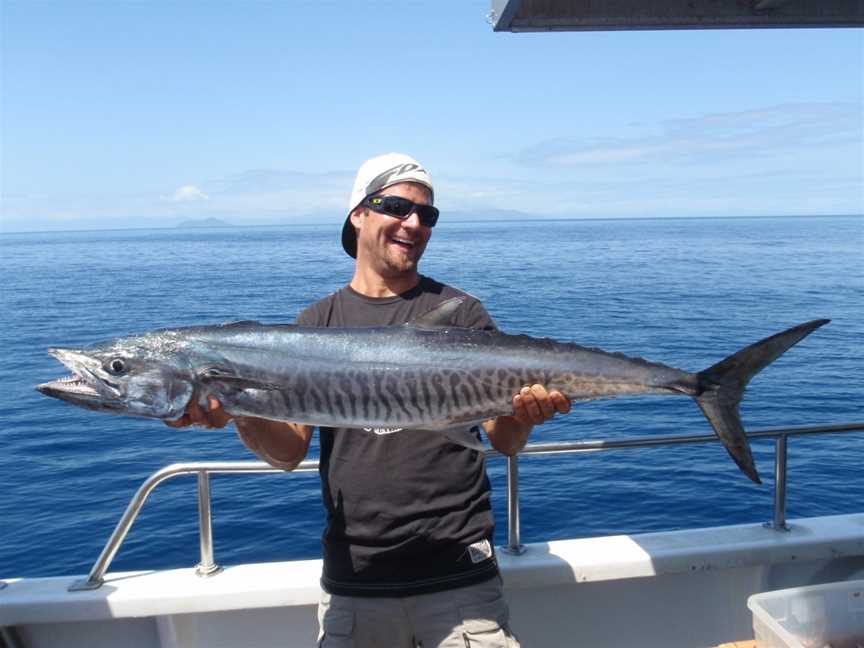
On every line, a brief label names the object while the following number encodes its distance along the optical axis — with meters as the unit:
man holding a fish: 2.93
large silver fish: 2.95
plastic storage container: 3.89
